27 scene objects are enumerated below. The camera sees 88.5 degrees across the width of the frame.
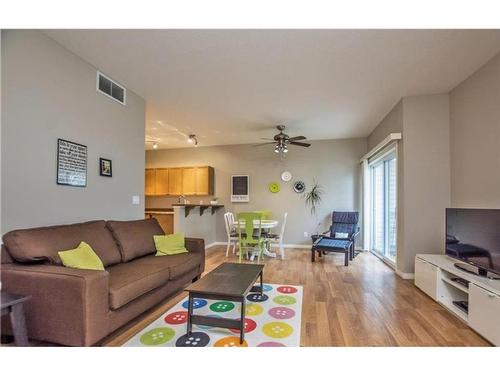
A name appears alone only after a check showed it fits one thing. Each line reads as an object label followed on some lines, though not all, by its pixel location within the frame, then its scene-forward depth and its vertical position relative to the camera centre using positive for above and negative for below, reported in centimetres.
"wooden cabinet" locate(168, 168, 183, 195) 697 +31
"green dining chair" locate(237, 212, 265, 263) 484 -73
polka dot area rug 207 -122
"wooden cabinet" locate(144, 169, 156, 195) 714 +30
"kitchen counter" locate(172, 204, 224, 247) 506 -62
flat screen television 239 -44
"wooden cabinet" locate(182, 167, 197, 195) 690 +32
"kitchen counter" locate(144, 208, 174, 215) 699 -48
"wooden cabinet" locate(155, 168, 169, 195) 706 +32
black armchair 477 -91
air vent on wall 321 +138
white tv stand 209 -96
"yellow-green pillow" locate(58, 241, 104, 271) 211 -57
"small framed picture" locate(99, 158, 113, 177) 323 +32
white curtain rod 399 +88
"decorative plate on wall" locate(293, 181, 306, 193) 661 +17
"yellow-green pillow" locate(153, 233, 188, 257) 338 -70
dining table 496 -63
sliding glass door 496 -24
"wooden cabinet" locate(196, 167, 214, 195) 682 +35
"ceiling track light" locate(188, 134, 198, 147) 611 +133
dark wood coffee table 209 -82
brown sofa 181 -76
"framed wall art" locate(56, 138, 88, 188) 265 +32
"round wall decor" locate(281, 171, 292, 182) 670 +46
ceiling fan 506 +106
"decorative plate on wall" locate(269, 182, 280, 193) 675 +17
